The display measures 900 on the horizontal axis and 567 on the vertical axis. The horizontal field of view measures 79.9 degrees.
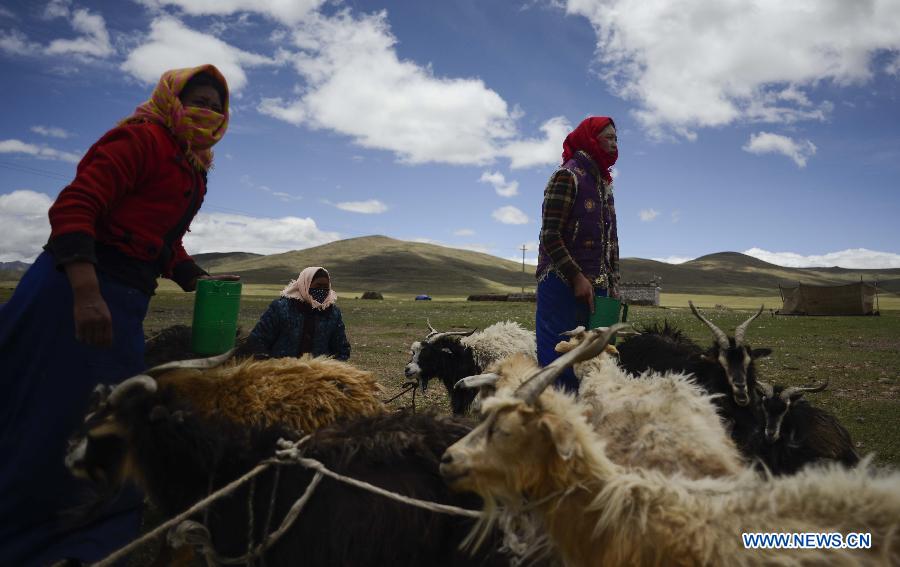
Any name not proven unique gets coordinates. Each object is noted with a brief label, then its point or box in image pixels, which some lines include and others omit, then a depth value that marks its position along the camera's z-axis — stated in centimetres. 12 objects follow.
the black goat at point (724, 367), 461
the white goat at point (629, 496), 185
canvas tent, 3581
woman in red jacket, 250
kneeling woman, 609
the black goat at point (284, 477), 258
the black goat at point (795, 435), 435
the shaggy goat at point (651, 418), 287
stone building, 4888
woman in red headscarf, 415
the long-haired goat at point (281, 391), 372
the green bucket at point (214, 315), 343
